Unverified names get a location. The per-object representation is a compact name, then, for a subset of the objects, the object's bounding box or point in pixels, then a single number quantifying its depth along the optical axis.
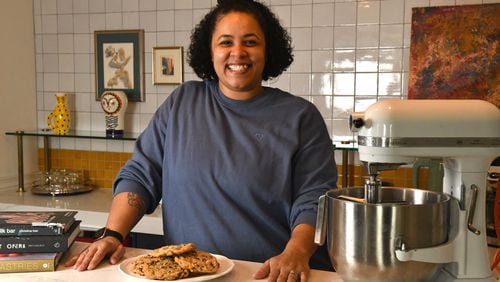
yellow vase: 3.27
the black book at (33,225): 1.27
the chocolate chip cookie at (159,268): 1.11
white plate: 1.13
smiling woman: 1.52
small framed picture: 3.14
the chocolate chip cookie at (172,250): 1.16
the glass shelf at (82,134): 3.13
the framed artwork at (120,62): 3.23
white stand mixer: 1.00
